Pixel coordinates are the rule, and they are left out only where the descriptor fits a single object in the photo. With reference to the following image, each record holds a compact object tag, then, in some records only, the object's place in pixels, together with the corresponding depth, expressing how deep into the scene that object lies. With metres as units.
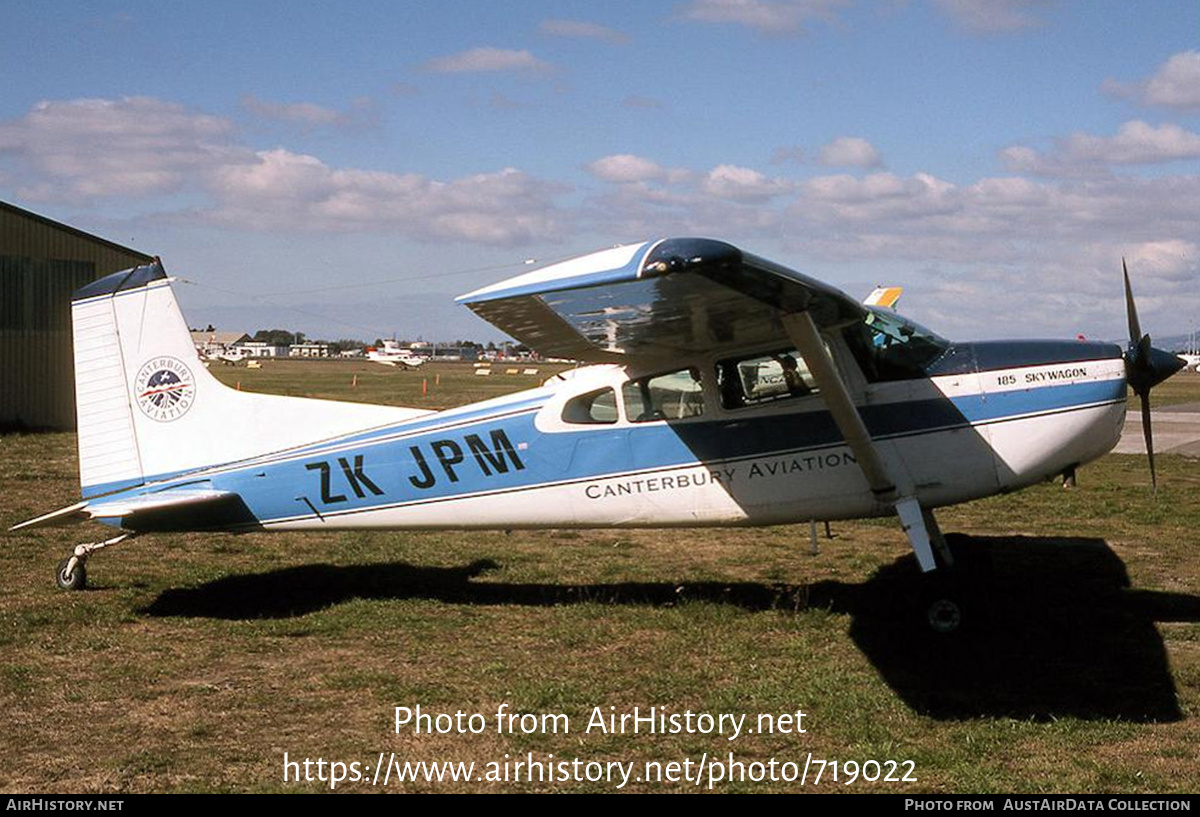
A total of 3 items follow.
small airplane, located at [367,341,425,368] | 91.19
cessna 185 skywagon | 7.36
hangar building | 24.33
